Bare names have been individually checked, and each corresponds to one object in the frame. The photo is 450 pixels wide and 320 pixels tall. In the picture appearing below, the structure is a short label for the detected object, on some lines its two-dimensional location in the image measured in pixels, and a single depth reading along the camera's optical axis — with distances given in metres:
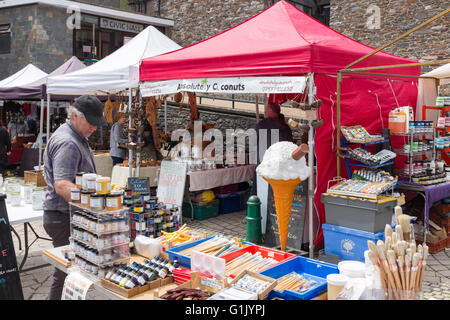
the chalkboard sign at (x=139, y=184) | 4.75
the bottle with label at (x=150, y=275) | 2.59
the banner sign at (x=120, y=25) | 17.08
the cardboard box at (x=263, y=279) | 2.24
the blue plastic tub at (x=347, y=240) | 4.32
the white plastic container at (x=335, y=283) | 2.21
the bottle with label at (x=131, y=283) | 2.47
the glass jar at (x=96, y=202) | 2.62
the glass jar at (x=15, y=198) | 4.51
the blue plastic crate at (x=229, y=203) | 7.41
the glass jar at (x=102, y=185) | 2.65
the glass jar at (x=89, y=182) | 2.70
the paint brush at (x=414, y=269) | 1.96
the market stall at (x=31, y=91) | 9.53
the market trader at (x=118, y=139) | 8.66
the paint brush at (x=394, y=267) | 1.97
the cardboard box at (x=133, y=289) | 2.44
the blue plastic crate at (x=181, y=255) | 2.86
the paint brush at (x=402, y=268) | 1.97
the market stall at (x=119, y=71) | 6.83
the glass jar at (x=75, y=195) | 2.82
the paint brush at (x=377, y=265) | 2.01
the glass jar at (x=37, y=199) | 4.38
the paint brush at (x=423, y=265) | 2.02
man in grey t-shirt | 3.00
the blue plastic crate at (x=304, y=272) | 2.37
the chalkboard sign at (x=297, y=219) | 4.96
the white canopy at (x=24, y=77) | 11.23
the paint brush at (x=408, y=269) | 1.97
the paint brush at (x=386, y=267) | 1.98
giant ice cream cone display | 4.23
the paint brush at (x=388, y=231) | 2.14
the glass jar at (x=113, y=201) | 2.65
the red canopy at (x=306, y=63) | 4.68
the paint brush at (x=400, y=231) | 2.18
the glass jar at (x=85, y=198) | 2.70
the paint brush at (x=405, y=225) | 2.20
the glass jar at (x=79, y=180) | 2.81
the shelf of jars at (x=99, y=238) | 2.64
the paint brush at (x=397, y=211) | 2.25
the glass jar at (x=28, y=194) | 4.62
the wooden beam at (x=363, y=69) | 4.79
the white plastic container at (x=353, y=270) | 2.24
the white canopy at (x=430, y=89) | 6.95
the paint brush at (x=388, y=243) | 2.07
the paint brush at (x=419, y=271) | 1.99
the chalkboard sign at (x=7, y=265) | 3.14
